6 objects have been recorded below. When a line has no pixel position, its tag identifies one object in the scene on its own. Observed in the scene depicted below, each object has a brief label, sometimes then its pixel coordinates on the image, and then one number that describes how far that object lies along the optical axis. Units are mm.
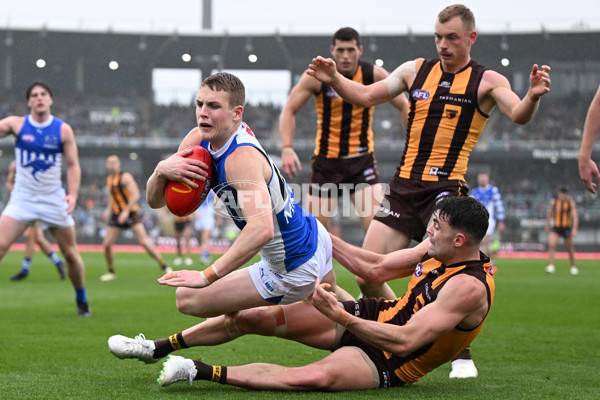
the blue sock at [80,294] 16752
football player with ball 8039
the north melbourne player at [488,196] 35328
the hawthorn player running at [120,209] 28234
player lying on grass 8187
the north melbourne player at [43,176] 15797
